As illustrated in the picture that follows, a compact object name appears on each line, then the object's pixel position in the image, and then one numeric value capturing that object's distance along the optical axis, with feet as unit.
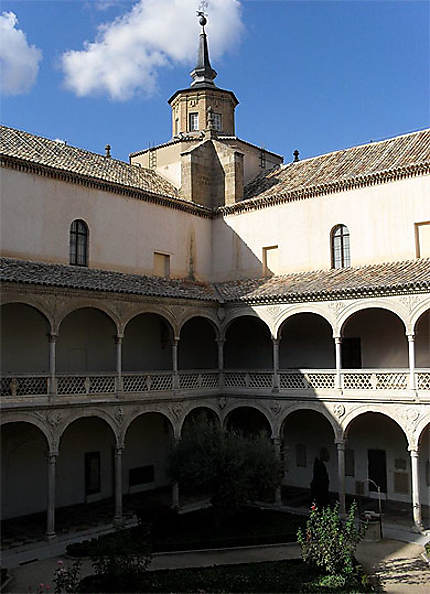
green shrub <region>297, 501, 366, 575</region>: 44.47
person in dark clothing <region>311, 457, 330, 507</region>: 64.90
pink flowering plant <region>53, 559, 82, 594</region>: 39.93
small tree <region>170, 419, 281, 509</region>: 56.44
